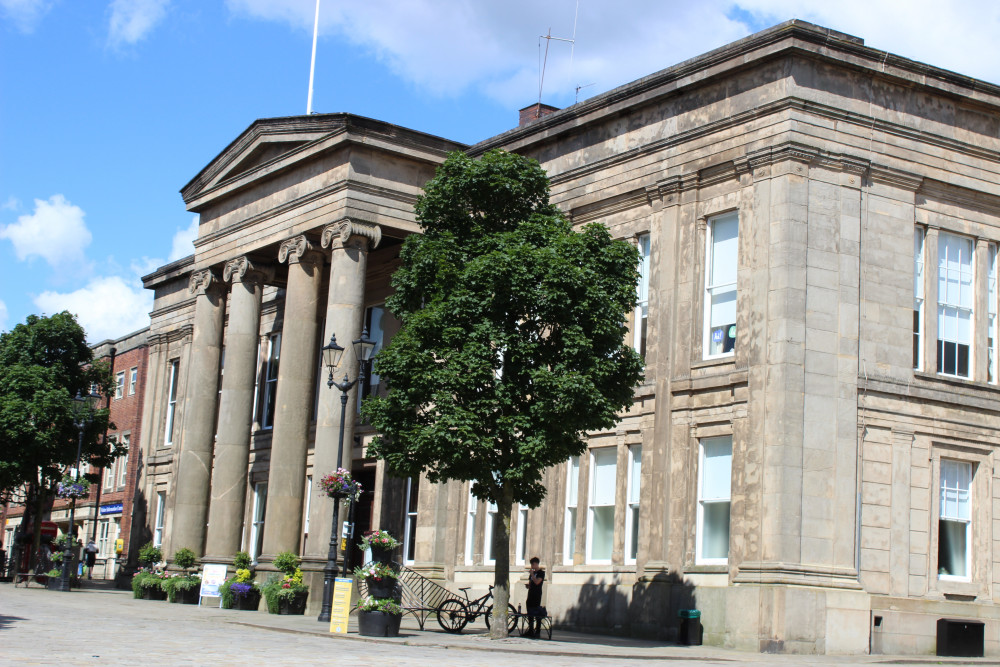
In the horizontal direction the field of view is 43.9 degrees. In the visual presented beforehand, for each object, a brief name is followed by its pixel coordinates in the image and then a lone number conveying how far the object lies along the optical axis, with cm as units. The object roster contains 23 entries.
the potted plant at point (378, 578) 2317
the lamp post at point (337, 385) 2608
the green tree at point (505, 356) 2216
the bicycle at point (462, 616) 2427
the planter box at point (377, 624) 2294
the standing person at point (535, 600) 2338
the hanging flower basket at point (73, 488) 4159
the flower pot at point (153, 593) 3794
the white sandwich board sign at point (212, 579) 3459
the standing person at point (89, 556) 5444
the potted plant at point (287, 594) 3136
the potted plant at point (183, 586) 3612
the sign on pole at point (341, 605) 2342
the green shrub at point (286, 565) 3238
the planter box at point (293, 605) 3138
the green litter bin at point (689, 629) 2423
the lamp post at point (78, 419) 3906
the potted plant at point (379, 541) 2397
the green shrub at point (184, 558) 3734
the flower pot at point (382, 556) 3164
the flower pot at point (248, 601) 3362
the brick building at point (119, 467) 5509
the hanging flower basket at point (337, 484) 2642
